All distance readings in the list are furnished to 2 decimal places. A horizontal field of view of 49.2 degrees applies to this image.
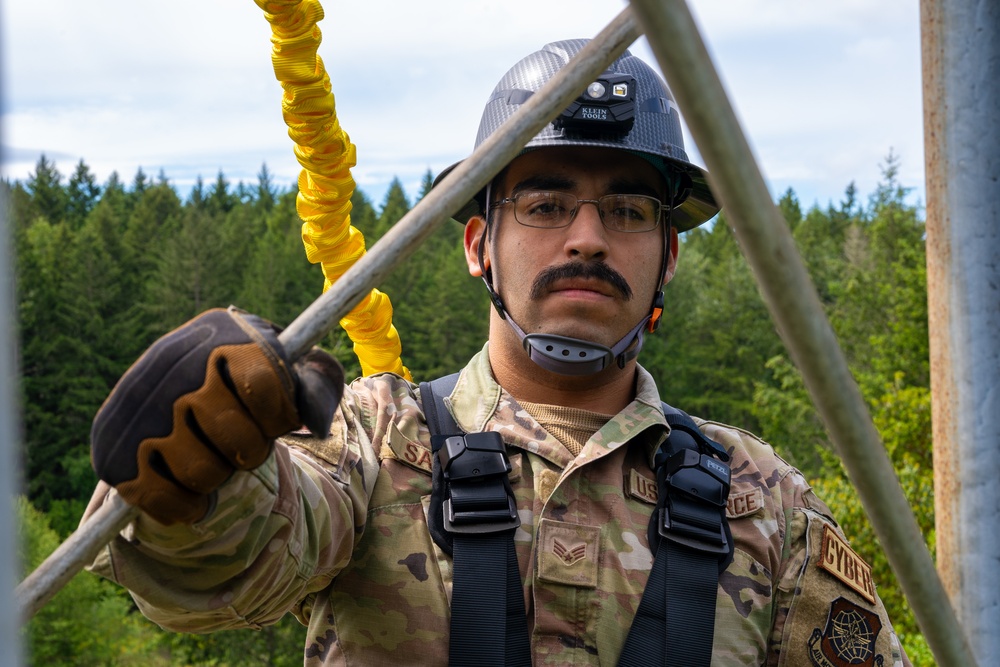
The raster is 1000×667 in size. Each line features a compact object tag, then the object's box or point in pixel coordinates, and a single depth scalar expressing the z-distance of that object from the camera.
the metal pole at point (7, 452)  0.69
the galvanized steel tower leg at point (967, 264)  1.70
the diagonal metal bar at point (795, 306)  1.42
